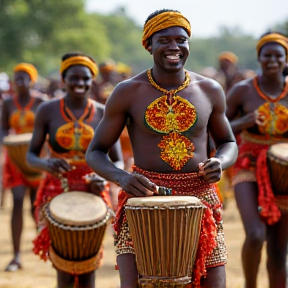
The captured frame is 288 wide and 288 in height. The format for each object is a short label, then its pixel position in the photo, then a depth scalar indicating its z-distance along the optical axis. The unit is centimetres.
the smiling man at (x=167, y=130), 921
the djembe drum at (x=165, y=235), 842
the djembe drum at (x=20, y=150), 1795
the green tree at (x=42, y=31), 9456
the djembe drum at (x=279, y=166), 1287
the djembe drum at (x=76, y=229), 1223
